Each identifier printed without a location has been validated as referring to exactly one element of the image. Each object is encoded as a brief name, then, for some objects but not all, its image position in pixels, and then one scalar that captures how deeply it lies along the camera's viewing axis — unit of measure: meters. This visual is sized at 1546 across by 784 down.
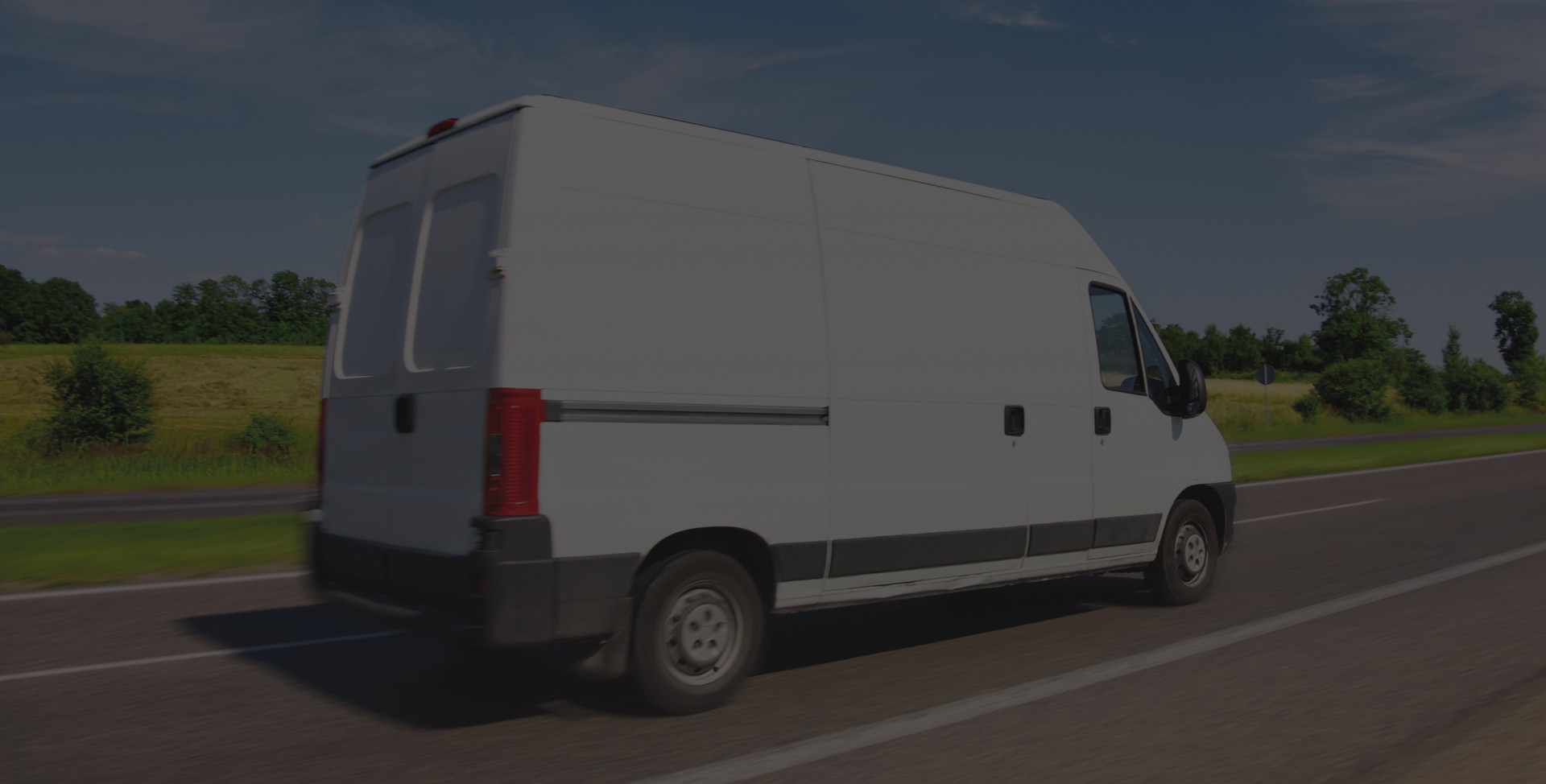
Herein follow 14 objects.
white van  4.30
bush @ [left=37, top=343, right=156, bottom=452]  29.83
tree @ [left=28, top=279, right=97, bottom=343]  98.56
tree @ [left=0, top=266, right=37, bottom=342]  99.88
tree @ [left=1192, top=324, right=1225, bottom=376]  109.75
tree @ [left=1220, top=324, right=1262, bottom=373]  116.12
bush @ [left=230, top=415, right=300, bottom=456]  29.84
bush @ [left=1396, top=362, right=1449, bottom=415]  61.31
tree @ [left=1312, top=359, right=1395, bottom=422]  56.16
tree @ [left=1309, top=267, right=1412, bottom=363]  103.88
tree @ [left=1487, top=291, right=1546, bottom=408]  118.25
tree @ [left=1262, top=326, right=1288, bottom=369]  118.06
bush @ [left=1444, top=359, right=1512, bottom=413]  65.56
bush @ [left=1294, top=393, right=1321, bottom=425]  54.92
